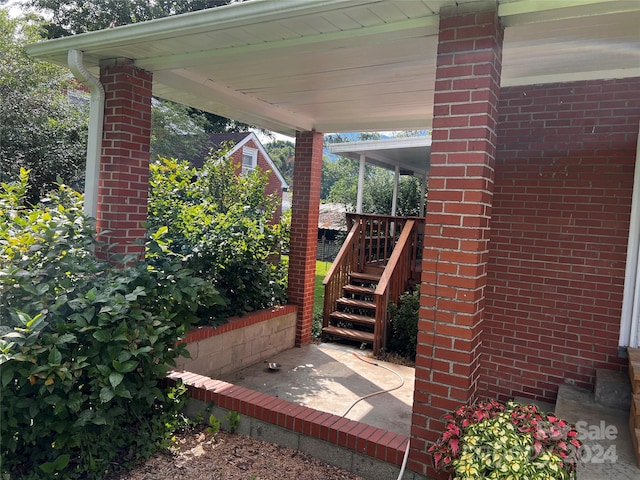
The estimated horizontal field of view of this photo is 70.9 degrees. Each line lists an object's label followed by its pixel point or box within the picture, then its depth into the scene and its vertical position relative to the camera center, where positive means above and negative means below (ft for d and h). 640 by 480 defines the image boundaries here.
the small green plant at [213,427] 10.52 -4.90
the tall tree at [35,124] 28.99 +5.58
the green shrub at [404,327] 19.66 -4.38
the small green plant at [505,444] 6.41 -3.19
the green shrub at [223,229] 16.67 -0.43
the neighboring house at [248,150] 54.08 +8.90
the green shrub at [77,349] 8.52 -2.77
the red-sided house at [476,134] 7.94 +2.32
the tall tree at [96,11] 46.88 +21.23
